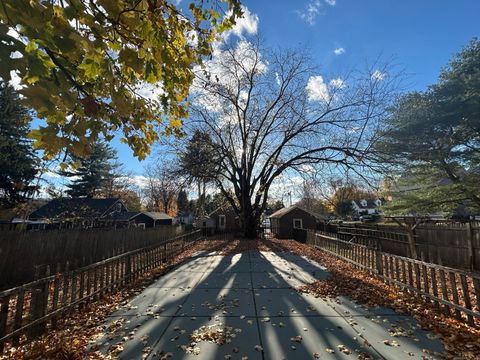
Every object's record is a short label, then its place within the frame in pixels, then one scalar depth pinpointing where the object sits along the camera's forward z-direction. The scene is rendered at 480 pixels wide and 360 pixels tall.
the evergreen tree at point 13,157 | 21.20
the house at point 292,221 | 31.86
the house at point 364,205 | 72.38
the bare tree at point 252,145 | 19.41
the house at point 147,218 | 39.91
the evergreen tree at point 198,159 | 18.08
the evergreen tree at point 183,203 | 66.12
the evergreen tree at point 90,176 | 39.16
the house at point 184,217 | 57.89
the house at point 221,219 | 40.72
